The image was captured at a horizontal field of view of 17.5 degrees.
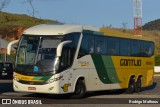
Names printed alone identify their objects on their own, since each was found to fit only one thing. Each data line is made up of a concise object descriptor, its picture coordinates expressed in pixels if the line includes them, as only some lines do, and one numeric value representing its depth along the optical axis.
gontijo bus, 21.69
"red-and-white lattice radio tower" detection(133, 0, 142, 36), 88.49
